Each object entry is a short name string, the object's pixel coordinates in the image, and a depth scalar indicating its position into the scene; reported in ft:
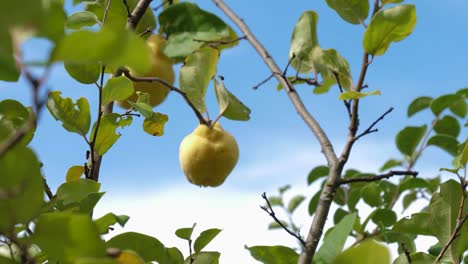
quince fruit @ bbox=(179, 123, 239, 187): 4.32
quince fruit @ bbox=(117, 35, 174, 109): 4.44
